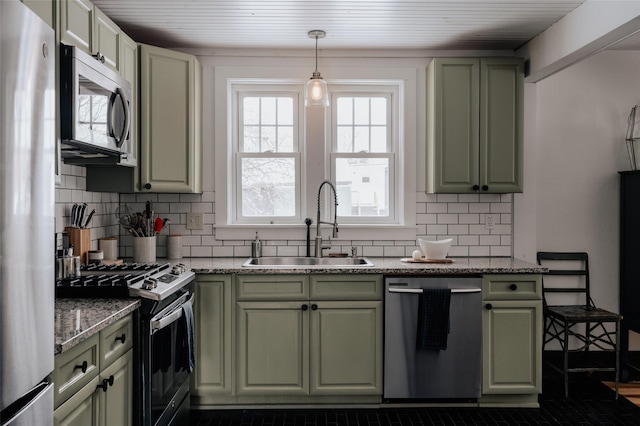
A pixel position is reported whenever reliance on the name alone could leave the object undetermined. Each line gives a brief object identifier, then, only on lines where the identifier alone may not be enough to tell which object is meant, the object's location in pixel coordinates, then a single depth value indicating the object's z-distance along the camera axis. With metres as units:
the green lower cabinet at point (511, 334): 3.22
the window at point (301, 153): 3.90
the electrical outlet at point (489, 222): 3.84
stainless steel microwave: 2.22
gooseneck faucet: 3.66
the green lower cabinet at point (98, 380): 1.66
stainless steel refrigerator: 1.14
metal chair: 3.79
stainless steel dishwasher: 3.17
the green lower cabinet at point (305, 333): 3.18
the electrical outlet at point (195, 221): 3.77
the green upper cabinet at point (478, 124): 3.56
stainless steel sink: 3.67
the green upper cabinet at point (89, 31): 2.33
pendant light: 3.26
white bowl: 3.52
